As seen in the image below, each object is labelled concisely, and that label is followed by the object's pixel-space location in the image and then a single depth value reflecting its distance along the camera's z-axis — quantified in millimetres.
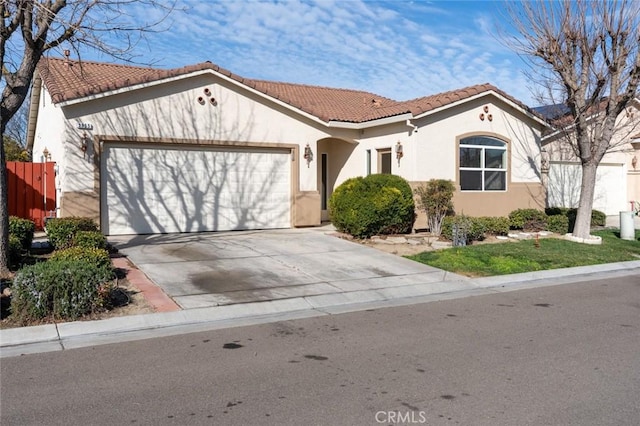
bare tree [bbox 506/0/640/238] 15156
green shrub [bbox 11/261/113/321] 7555
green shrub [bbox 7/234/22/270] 10370
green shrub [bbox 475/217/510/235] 16609
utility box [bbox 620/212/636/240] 17438
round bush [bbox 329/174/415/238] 15180
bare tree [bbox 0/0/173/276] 9352
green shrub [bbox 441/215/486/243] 15102
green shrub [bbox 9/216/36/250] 11406
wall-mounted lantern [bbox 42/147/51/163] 17188
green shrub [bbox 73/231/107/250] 10797
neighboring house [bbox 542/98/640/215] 22062
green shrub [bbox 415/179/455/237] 16333
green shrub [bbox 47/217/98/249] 11323
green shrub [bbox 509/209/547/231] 18272
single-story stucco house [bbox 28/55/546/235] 14648
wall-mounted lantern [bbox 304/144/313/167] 17438
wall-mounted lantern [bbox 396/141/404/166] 17172
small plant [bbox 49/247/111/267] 9220
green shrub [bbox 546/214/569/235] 18156
